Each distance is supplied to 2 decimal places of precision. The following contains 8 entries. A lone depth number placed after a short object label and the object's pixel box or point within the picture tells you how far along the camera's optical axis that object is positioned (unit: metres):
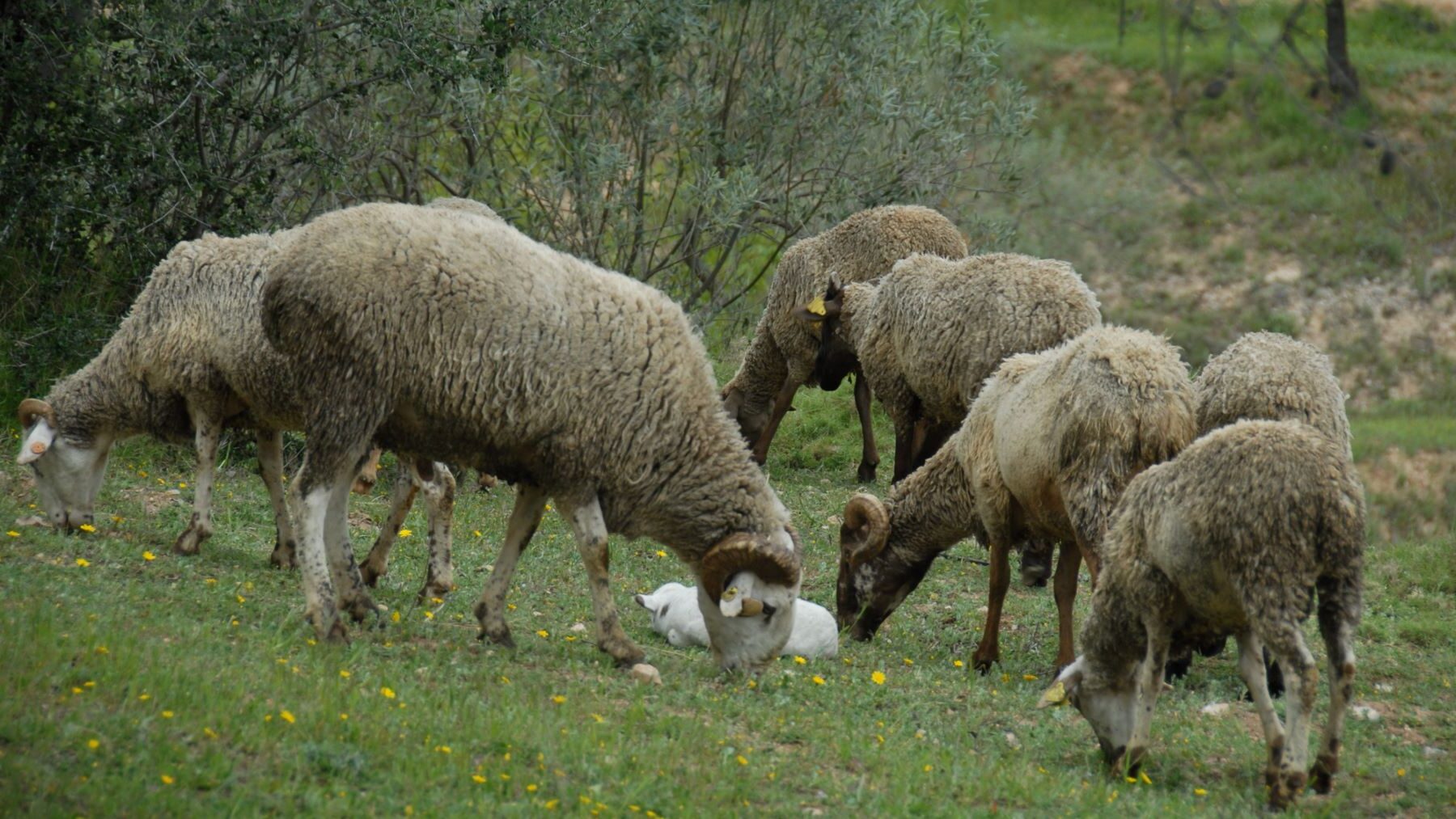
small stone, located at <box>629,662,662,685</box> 14.60
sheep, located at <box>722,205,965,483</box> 28.09
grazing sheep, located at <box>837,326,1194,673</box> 16.19
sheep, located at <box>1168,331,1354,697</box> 17.23
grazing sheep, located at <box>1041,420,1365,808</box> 12.84
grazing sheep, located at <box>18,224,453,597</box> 17.67
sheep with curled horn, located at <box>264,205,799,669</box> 14.17
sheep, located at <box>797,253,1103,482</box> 21.95
